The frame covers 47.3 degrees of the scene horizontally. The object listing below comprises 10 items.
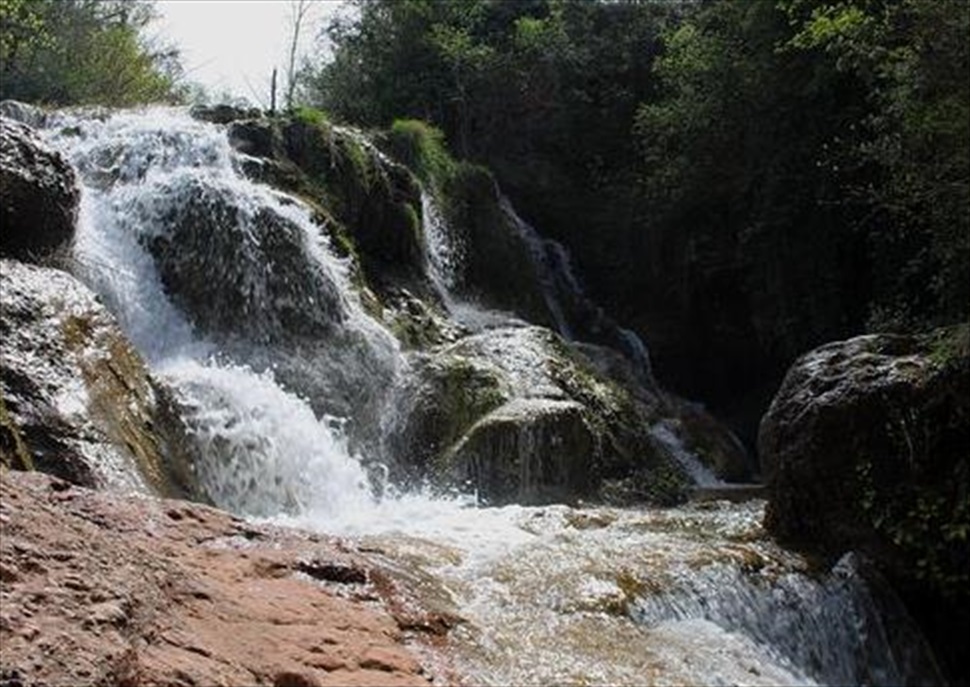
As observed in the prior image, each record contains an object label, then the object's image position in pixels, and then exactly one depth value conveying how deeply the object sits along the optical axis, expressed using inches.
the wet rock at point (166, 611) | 123.8
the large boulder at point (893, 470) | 304.8
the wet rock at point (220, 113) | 650.8
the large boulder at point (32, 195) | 359.6
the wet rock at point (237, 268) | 484.4
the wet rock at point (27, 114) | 602.9
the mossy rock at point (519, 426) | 418.9
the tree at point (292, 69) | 1299.2
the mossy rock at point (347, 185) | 608.4
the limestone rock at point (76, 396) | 261.2
